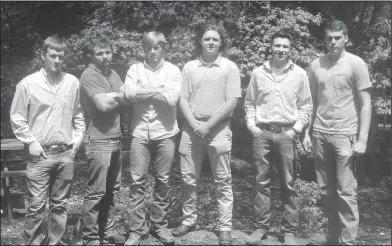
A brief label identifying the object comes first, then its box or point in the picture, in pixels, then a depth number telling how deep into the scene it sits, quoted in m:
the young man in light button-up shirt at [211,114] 3.93
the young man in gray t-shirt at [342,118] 3.74
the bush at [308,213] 5.24
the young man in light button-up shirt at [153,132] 3.85
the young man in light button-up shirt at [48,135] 3.60
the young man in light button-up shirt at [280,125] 3.88
